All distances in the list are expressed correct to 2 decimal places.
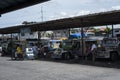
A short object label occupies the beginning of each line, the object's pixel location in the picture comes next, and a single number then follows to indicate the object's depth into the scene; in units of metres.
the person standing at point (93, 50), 13.95
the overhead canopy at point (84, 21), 12.11
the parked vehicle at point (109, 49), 13.38
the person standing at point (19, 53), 16.87
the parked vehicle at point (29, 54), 17.07
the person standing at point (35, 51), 17.96
